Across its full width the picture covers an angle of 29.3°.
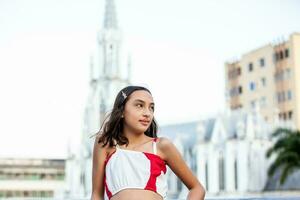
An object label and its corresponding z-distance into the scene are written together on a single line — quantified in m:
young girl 2.88
